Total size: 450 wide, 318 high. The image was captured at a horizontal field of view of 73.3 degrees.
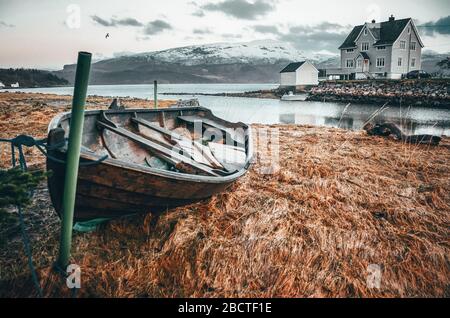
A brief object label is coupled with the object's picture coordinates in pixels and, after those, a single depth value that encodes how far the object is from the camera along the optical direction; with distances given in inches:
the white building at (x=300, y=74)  2321.6
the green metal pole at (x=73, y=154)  118.1
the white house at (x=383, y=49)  1836.9
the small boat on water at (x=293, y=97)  1828.4
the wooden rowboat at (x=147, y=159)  126.9
